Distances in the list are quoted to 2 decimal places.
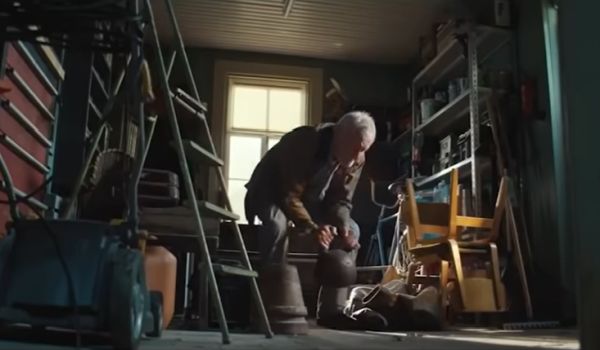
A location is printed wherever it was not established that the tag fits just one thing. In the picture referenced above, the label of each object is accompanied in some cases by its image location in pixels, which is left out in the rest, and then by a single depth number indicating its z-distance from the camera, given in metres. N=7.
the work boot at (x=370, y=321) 3.21
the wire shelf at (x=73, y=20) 1.51
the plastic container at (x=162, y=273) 2.44
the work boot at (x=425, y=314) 3.29
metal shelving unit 4.34
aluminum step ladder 2.15
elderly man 3.00
